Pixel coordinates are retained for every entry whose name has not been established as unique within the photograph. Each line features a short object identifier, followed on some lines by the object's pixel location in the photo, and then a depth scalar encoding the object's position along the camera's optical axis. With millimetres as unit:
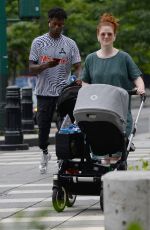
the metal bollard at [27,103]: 24828
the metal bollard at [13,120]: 18719
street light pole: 22094
